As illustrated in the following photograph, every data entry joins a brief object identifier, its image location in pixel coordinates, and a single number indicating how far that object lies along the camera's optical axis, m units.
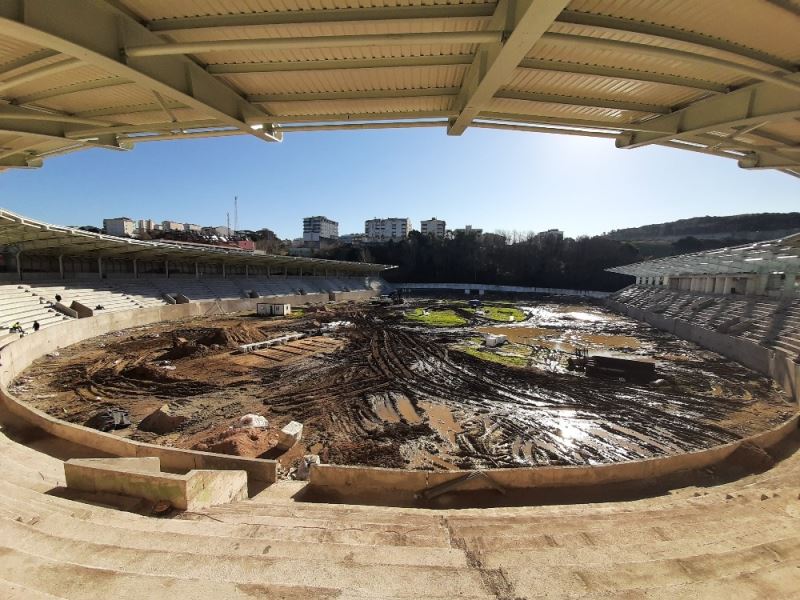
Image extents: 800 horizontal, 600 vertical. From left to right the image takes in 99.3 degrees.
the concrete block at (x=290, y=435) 9.06
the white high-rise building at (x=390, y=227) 166.62
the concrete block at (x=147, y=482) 4.84
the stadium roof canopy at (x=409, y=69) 4.11
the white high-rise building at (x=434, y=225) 160.12
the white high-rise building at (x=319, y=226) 180.75
